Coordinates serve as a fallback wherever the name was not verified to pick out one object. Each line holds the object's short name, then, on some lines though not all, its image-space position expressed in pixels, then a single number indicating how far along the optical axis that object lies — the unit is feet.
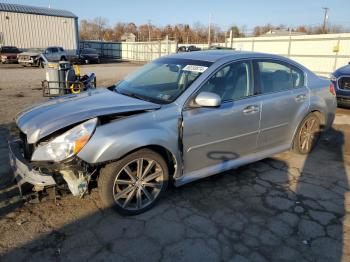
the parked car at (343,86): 26.55
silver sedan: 9.52
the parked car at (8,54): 88.43
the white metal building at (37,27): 102.83
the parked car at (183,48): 98.31
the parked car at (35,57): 82.84
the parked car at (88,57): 105.43
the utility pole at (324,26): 162.42
